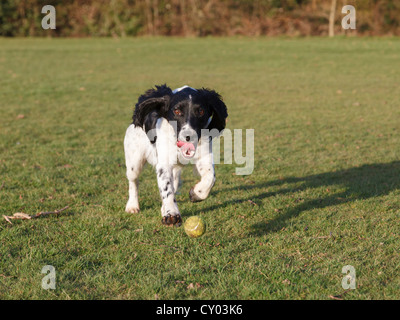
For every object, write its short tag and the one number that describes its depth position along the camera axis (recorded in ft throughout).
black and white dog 16.31
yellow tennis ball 14.99
